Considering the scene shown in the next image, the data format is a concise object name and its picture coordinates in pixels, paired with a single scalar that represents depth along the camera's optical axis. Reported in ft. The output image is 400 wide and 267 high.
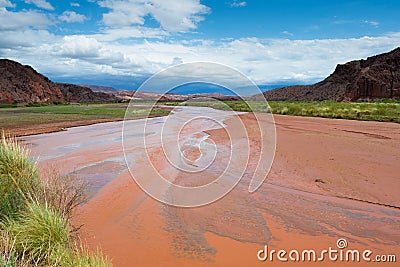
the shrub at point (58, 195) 15.62
